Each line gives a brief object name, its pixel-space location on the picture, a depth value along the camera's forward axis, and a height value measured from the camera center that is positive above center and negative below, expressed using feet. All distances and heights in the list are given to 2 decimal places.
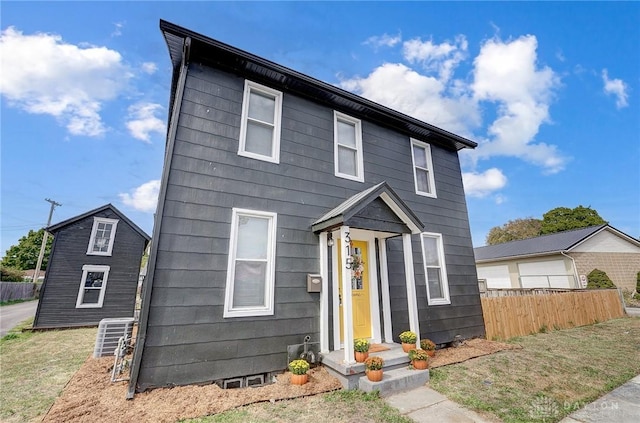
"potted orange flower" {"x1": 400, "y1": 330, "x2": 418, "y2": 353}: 15.58 -3.88
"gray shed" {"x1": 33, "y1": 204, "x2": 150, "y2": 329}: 36.52 +0.98
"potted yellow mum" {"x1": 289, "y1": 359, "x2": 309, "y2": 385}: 12.69 -4.72
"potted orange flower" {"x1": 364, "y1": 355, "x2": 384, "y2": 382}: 12.46 -4.49
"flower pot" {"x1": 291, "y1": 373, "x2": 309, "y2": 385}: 12.66 -5.03
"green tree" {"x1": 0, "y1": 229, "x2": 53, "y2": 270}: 125.39 +11.45
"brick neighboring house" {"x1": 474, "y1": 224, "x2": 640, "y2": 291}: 52.90 +3.80
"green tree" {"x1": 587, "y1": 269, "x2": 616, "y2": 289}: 49.29 -0.61
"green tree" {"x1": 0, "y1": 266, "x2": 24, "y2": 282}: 78.31 +0.41
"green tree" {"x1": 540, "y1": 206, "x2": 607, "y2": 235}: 110.83 +25.83
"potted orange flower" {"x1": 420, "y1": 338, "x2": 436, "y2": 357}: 16.48 -4.44
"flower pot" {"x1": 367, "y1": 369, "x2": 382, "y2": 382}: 12.44 -4.75
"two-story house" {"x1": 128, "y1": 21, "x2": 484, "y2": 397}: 12.77 +2.73
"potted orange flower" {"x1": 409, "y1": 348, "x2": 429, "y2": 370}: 14.08 -4.55
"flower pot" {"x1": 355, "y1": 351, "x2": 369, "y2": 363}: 13.50 -4.18
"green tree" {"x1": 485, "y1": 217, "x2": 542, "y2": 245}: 120.67 +22.40
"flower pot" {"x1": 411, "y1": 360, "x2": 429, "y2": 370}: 14.07 -4.78
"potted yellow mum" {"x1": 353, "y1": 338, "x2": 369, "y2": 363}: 13.50 -3.90
